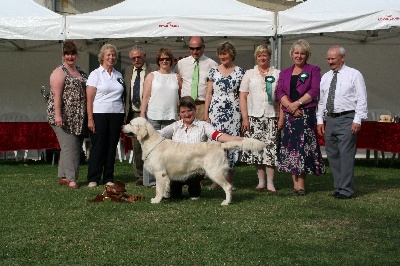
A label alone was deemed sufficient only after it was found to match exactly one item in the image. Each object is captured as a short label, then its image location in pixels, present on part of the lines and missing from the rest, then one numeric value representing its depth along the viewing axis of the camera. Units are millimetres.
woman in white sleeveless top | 8992
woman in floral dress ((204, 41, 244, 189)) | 8742
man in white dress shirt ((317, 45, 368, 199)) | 8016
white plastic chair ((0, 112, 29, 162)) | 15133
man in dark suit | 9406
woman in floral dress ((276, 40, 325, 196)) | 8180
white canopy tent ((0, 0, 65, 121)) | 15336
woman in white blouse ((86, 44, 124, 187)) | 9062
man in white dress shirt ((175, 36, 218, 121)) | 9180
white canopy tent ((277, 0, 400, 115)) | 14977
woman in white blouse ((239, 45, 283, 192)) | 8609
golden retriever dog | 7547
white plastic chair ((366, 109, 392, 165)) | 14867
